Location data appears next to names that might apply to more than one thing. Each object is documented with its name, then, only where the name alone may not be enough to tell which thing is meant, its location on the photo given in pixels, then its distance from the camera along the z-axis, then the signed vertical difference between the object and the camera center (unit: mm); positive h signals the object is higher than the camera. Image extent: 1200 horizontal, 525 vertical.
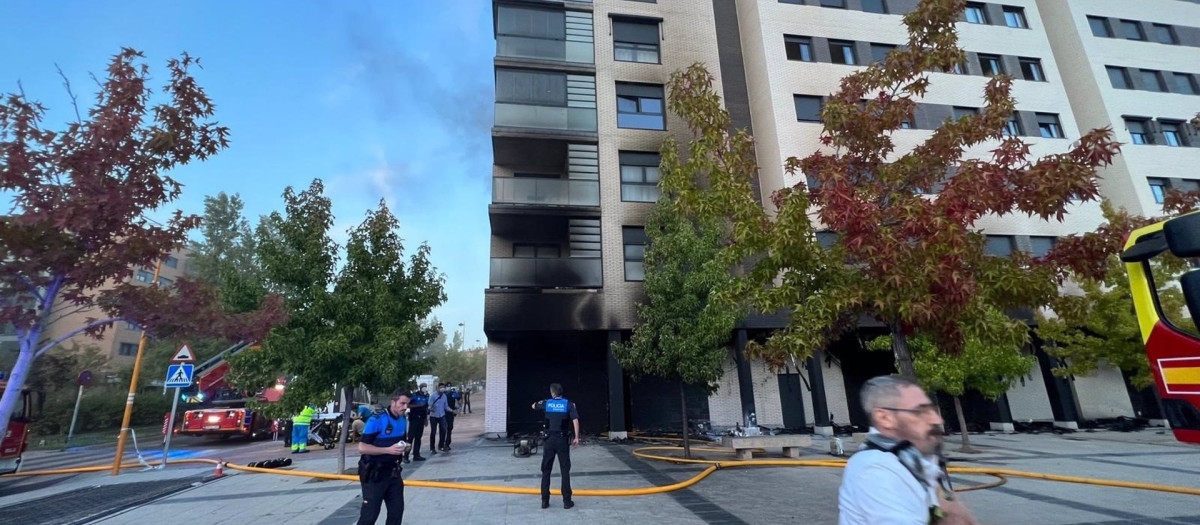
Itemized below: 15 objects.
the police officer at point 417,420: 11883 -517
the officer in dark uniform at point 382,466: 5125 -689
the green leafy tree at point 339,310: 9781 +1900
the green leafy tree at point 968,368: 13766 +272
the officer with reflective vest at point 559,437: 7062 -636
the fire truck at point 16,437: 11984 -551
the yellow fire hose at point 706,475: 7723 -1578
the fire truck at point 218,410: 16922 -120
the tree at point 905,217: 5387 +1910
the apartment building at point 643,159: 16391 +8607
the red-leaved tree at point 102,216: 5844 +2432
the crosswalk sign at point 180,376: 11023 +716
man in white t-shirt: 1937 -357
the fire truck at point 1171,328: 3408 +332
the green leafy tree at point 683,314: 11062 +1689
